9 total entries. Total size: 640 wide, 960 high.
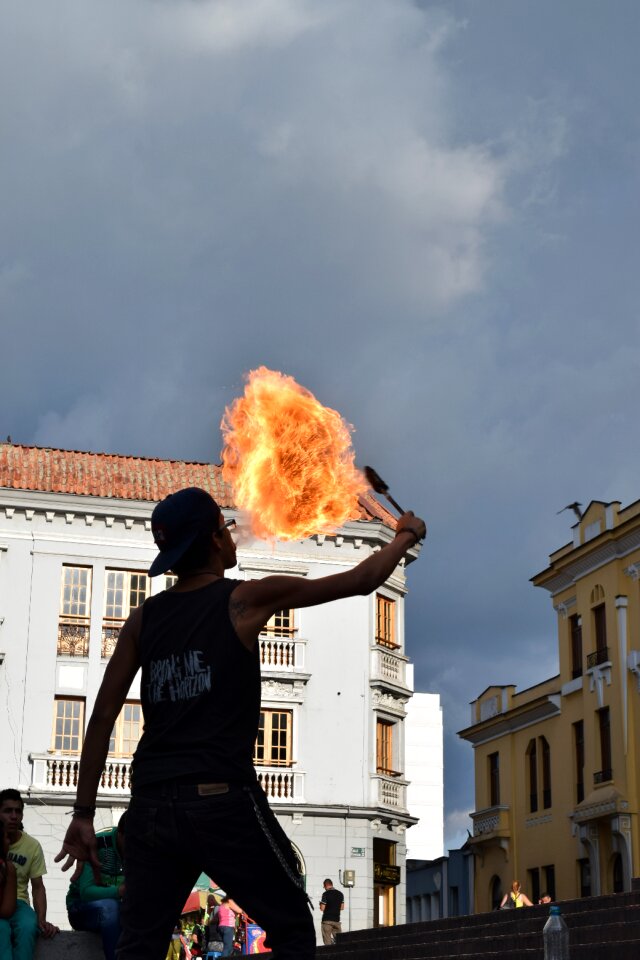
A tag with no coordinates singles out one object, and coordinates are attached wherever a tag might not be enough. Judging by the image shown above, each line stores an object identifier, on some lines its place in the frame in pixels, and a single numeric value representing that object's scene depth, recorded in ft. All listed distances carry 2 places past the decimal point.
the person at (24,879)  27.04
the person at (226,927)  84.84
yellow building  127.24
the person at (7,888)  26.61
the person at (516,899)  105.40
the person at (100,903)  27.94
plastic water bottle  30.09
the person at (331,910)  88.53
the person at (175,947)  74.99
